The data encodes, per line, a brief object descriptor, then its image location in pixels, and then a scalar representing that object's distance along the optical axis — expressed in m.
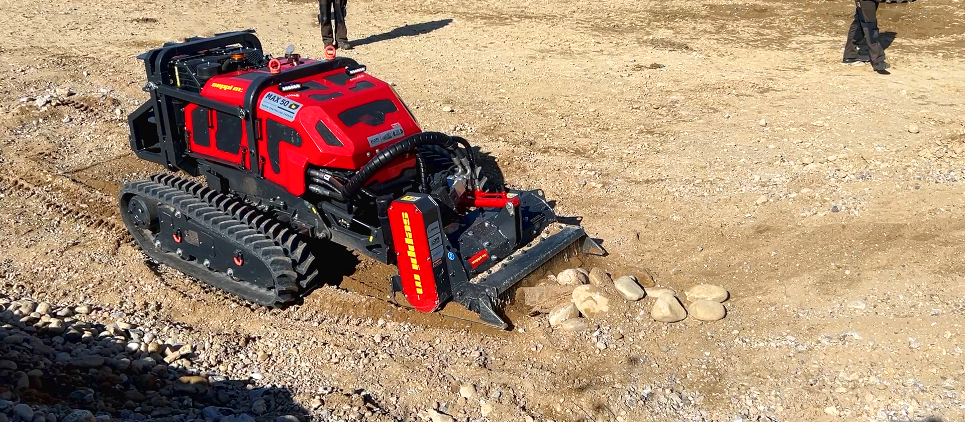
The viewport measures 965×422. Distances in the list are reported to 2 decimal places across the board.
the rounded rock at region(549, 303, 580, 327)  7.33
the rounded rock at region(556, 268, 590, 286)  7.72
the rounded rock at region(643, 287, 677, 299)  7.65
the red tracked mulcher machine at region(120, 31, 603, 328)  7.22
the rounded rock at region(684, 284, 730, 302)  7.61
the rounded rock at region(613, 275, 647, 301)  7.60
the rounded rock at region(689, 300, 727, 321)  7.31
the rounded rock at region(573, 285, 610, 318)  7.44
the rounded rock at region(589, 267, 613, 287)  7.77
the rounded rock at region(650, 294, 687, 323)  7.30
